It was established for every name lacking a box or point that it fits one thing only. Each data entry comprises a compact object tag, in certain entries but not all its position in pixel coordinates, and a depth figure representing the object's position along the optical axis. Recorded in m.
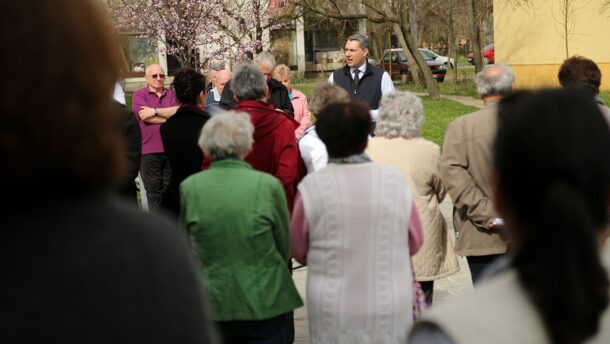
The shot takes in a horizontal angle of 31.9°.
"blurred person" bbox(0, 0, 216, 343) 1.73
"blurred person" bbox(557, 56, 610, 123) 7.02
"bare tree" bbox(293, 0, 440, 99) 31.16
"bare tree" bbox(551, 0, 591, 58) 31.55
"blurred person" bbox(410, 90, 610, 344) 1.86
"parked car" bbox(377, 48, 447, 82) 47.88
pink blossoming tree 26.67
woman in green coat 5.27
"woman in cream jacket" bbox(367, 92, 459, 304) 6.29
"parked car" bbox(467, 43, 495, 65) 49.96
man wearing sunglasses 9.98
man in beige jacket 6.11
